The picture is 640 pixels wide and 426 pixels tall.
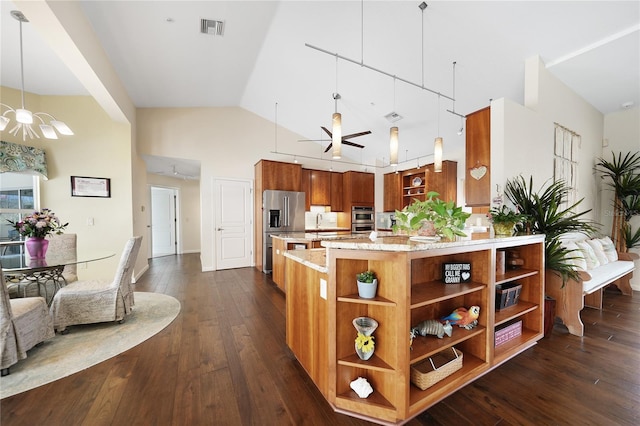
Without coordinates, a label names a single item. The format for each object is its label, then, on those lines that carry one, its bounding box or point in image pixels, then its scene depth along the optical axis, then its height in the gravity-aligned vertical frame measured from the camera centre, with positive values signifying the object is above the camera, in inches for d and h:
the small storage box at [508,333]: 82.4 -44.7
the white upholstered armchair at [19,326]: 71.6 -37.7
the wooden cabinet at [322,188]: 250.1 +22.4
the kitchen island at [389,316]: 56.3 -30.7
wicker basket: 62.4 -43.7
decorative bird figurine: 73.4 -33.6
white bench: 98.1 -35.5
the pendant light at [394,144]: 116.0 +31.1
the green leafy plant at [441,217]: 68.5 -2.6
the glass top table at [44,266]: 91.7 -21.7
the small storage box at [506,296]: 86.6 -32.8
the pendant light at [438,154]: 122.5 +27.7
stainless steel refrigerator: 203.0 -5.6
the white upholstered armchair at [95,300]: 97.2 -38.0
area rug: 71.8 -50.6
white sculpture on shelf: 59.6 -45.2
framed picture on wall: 155.6 +15.6
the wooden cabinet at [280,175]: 210.4 +30.6
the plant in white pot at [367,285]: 58.5 -18.7
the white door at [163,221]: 289.6 -13.9
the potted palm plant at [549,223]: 99.3 -6.5
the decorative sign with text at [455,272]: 74.2 -20.0
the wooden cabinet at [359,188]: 263.7 +22.9
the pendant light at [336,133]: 108.0 +34.2
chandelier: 93.0 +37.4
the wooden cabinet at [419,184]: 216.8 +23.8
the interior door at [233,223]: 212.7 -12.4
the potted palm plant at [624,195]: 145.3 +7.3
